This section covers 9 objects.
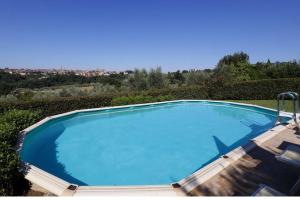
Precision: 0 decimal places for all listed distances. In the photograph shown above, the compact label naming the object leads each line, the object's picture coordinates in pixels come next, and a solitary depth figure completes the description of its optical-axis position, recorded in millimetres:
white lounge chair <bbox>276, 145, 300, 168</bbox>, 2738
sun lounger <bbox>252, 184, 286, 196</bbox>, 2127
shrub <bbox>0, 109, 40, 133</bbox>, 5763
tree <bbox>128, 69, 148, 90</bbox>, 17437
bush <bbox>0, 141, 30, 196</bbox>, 3037
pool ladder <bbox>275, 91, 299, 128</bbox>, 5362
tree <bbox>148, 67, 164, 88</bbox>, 17178
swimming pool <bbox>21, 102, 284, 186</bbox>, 4820
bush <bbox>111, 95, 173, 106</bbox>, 10343
